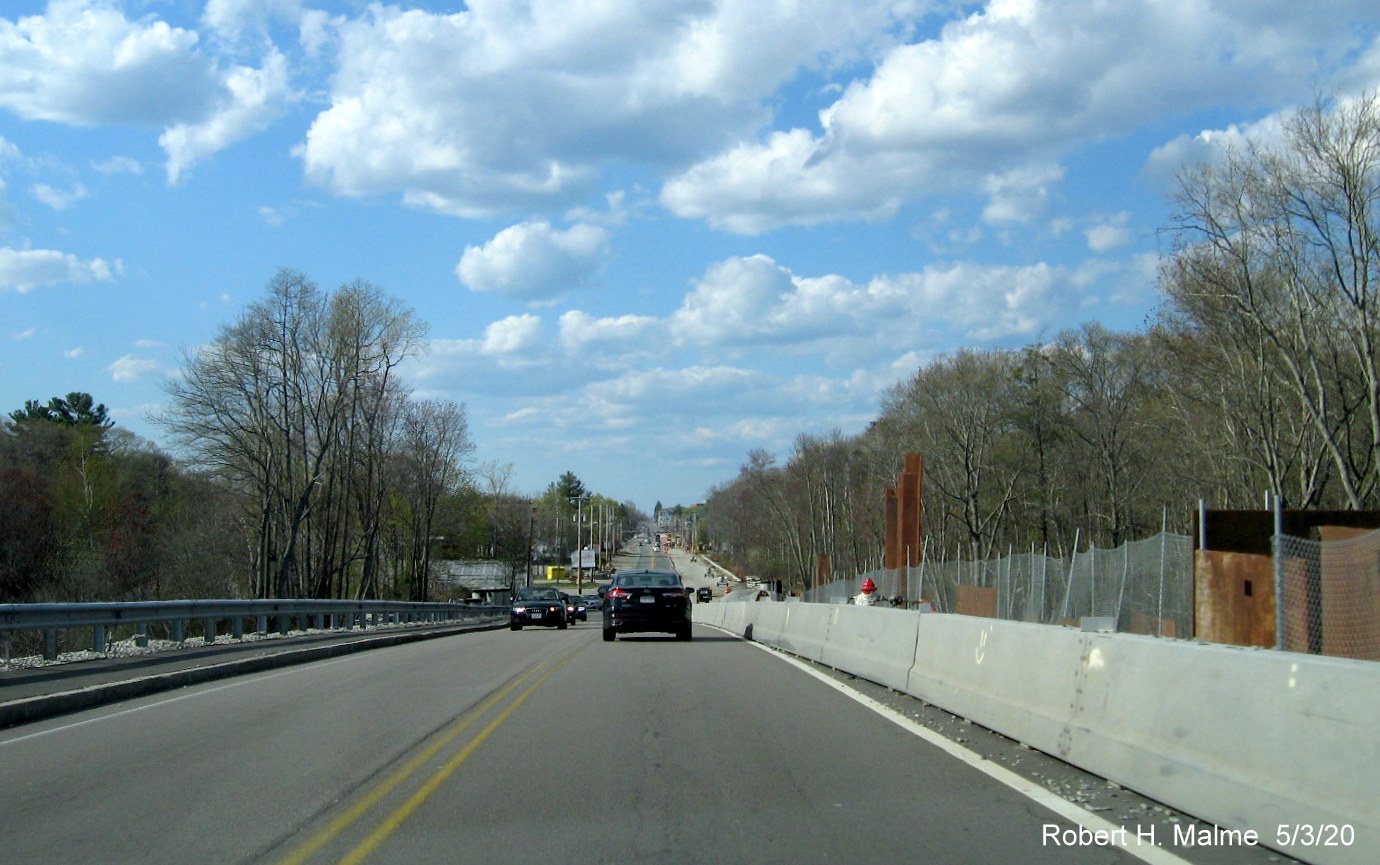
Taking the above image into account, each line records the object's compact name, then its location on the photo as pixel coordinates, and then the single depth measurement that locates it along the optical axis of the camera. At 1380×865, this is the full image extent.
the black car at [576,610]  48.00
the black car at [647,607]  25.58
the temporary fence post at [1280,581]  11.92
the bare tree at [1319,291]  34.75
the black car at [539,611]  39.44
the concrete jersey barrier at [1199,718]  5.40
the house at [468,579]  99.25
